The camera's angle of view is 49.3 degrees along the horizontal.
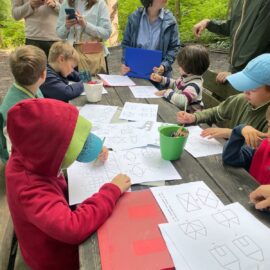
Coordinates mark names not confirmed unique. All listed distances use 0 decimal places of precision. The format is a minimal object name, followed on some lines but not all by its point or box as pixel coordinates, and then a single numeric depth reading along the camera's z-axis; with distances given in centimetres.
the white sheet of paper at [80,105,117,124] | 199
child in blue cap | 162
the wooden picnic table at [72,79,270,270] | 95
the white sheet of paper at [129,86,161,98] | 250
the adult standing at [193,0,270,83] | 247
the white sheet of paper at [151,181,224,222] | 112
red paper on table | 91
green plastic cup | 142
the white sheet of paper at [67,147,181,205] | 127
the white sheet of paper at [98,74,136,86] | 277
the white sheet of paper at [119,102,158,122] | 203
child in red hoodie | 101
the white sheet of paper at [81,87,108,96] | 252
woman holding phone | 306
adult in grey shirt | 334
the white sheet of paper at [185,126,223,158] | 158
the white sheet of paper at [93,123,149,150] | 165
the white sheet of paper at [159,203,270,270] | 91
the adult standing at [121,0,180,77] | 291
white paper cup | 226
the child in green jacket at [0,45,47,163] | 201
